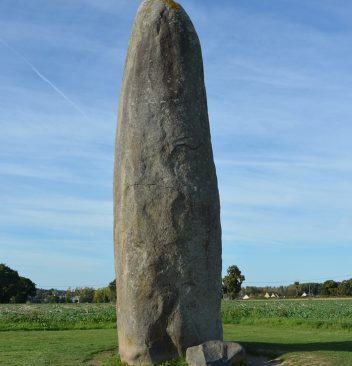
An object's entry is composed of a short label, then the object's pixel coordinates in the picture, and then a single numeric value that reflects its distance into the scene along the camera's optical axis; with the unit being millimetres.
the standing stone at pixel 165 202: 12367
